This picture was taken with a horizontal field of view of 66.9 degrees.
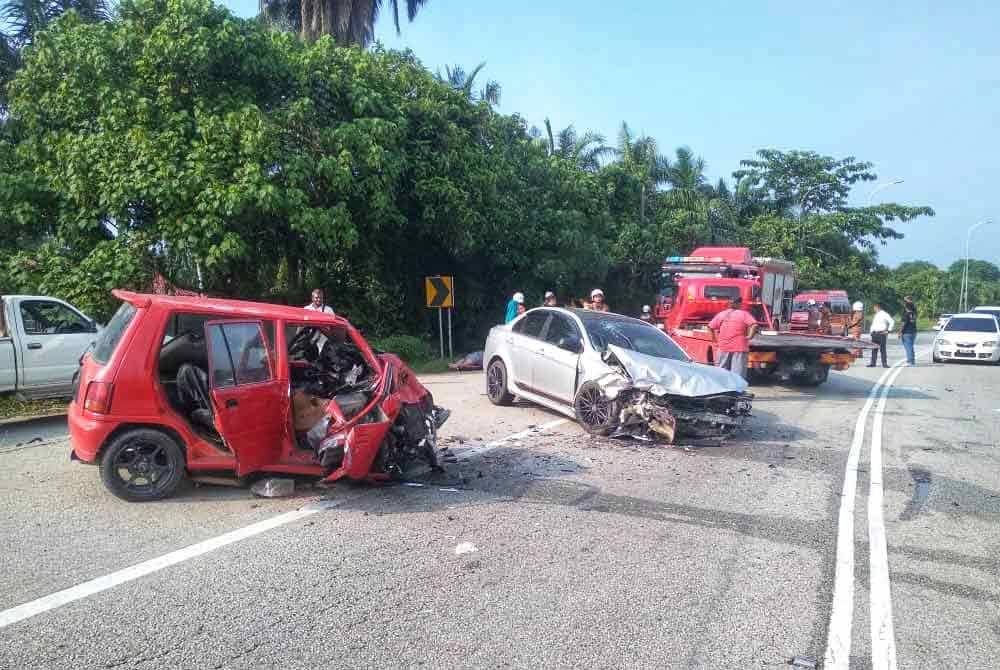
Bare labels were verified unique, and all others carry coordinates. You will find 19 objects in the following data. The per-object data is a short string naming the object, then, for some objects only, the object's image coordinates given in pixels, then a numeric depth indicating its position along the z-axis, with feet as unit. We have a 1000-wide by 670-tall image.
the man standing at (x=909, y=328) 69.36
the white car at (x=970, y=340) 71.31
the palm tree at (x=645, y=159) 110.73
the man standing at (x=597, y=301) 49.29
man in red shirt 39.70
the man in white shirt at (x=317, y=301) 42.37
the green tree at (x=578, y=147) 112.68
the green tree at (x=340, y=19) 85.56
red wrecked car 19.29
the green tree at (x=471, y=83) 103.86
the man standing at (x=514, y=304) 50.80
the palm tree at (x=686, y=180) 113.39
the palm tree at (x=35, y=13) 60.64
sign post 60.03
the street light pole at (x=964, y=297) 193.57
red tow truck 44.75
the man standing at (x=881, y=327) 66.18
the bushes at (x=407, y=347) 61.00
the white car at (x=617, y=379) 28.60
